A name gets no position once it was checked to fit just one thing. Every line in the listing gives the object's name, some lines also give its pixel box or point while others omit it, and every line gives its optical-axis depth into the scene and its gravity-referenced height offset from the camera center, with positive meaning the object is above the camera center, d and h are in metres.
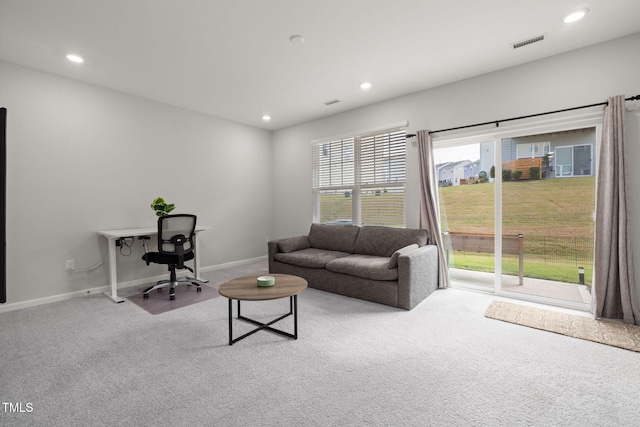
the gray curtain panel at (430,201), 3.84 +0.05
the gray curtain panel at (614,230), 2.70 -0.27
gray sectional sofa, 3.20 -0.71
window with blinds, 4.40 +0.42
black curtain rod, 2.74 +0.98
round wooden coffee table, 2.39 -0.73
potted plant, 4.07 +0.02
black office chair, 3.68 -0.49
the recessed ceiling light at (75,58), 3.04 +1.61
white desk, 3.52 -0.42
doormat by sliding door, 2.41 -1.14
